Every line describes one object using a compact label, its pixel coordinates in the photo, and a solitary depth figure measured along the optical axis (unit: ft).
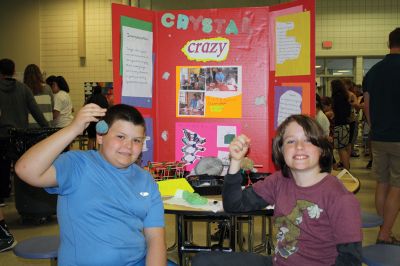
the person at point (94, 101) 22.47
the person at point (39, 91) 16.89
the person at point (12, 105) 14.94
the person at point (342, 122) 21.15
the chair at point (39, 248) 6.17
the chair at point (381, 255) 5.72
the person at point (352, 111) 21.64
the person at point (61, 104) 18.58
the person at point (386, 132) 11.03
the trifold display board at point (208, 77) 8.95
